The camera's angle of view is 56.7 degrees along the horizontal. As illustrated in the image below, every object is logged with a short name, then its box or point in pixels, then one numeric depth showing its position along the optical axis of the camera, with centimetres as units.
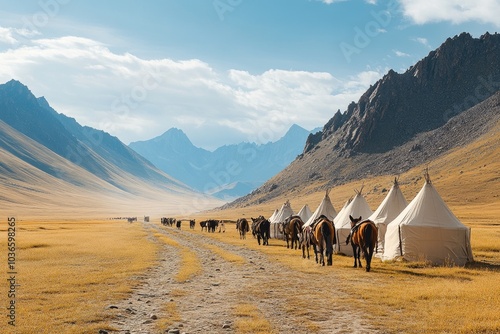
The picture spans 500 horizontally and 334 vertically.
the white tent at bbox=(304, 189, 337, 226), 3975
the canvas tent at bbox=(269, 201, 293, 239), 5319
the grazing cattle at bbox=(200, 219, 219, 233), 7350
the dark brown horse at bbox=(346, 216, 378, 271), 2259
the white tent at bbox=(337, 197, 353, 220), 3541
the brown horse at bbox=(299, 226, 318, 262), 2719
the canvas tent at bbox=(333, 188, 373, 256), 3272
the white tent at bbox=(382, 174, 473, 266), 2531
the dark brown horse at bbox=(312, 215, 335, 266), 2498
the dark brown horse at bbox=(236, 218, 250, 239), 5259
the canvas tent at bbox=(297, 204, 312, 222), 4797
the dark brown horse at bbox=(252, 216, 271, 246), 4366
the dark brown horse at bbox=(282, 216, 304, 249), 3725
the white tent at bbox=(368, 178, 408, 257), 3094
